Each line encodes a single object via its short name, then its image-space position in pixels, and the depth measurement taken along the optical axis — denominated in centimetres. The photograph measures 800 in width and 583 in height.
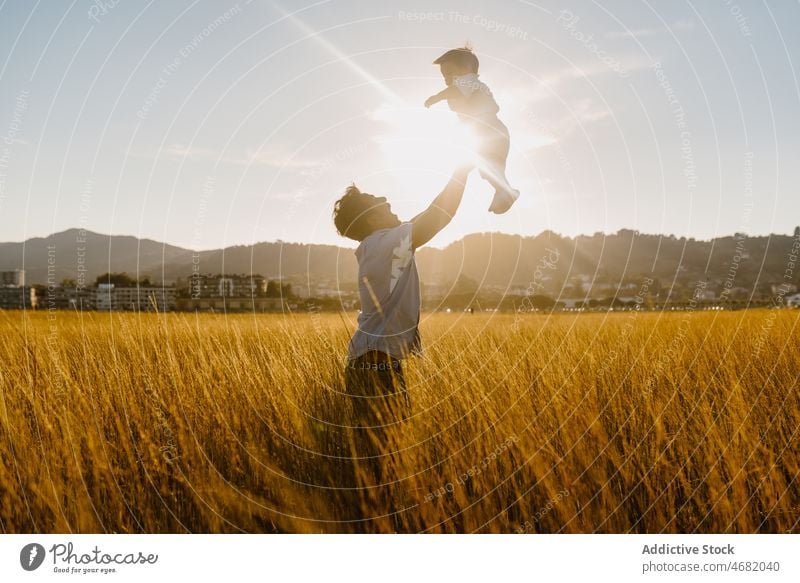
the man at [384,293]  309
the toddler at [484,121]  298
